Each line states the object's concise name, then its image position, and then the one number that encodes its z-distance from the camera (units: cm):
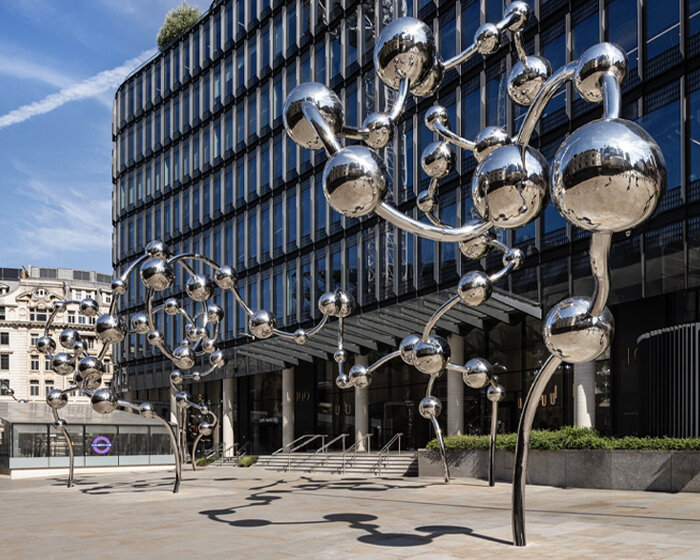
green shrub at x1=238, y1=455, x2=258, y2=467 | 4466
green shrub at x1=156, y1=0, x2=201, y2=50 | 7094
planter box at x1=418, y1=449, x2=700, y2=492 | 1973
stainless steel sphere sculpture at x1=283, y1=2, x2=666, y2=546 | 624
